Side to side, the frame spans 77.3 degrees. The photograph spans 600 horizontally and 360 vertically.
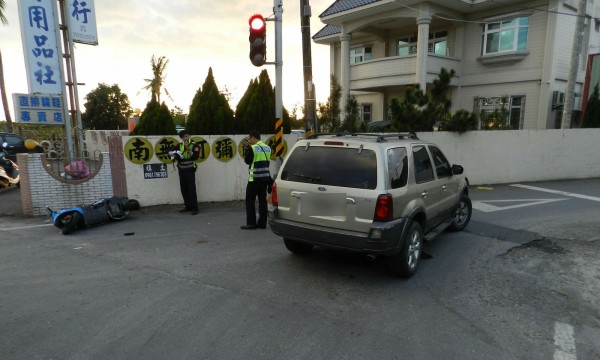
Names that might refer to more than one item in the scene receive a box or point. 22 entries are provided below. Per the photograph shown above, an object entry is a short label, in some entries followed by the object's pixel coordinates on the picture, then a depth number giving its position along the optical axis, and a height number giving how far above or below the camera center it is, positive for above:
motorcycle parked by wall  10.29 -1.48
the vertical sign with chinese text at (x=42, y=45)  8.06 +1.67
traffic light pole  7.59 +1.19
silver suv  4.11 -0.88
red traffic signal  7.22 +1.53
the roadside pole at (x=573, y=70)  13.28 +1.78
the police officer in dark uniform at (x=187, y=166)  7.79 -0.93
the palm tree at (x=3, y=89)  22.43 +1.94
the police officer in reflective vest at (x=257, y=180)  6.55 -1.03
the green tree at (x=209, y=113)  9.72 +0.21
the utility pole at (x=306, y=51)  8.62 +1.58
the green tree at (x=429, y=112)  10.88 +0.23
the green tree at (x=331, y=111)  11.18 +0.28
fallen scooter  6.52 -1.66
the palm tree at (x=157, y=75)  49.34 +6.06
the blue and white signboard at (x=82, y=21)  8.73 +2.35
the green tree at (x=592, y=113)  14.87 +0.25
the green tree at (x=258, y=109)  10.17 +0.30
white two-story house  16.20 +3.21
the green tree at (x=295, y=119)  24.70 +0.11
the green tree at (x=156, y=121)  9.58 +0.00
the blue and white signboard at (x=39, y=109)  8.07 +0.29
